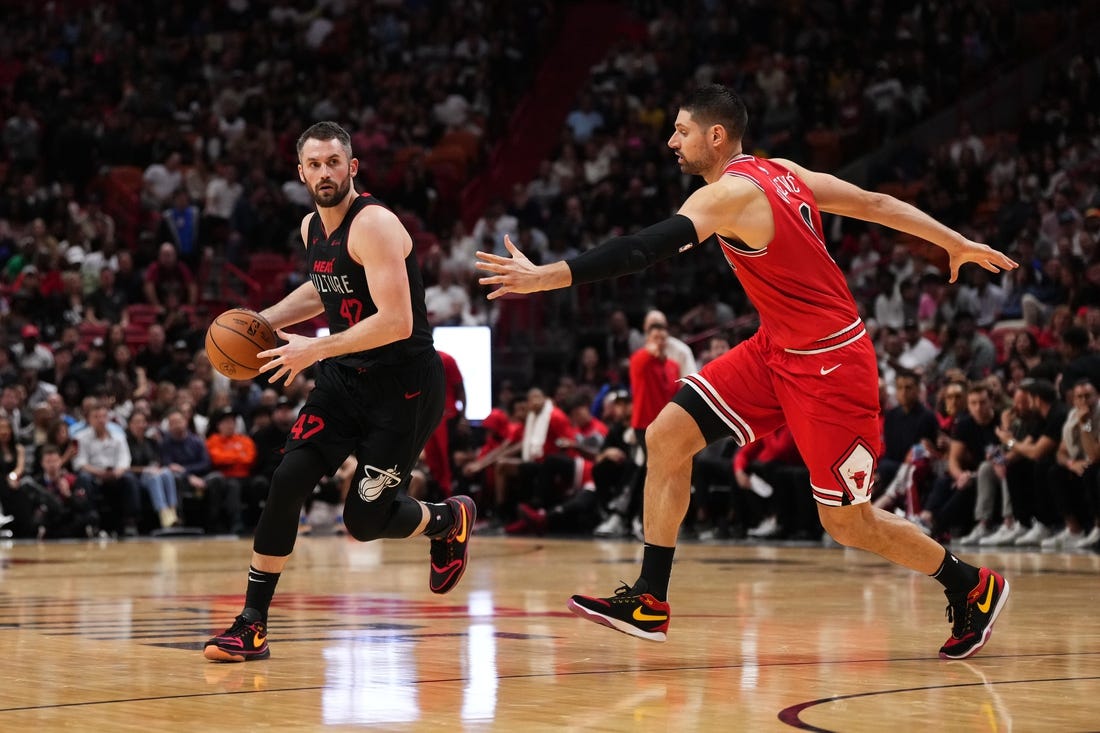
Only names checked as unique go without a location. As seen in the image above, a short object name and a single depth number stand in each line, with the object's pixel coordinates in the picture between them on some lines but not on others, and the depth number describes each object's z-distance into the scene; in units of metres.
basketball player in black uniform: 11.55
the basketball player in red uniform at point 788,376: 11.37
